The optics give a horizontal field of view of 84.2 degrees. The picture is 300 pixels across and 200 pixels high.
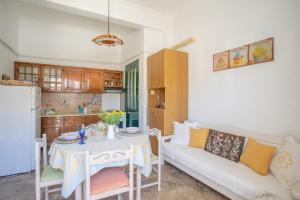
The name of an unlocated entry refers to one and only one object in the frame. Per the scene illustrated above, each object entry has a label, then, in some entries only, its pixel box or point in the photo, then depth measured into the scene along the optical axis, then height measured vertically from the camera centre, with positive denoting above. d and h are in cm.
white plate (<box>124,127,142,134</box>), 225 -42
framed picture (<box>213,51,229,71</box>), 269 +66
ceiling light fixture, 242 +90
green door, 421 +17
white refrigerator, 259 -46
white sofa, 161 -83
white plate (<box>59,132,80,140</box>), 192 -44
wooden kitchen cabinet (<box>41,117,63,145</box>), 405 -67
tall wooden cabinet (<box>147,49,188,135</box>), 320 +30
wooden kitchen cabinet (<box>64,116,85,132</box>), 427 -60
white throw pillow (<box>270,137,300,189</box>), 158 -64
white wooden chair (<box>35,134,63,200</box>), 161 -79
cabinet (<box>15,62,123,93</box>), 419 +61
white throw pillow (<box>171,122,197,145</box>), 295 -60
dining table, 154 -57
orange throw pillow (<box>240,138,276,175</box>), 184 -65
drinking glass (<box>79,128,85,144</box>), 184 -39
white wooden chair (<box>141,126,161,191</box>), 223 -82
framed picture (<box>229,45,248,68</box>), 241 +65
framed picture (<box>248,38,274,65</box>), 212 +66
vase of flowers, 203 -25
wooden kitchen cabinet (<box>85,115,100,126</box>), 450 -54
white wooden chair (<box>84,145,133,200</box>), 142 -81
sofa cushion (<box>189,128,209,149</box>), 273 -63
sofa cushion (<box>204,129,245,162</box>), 221 -64
